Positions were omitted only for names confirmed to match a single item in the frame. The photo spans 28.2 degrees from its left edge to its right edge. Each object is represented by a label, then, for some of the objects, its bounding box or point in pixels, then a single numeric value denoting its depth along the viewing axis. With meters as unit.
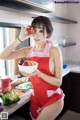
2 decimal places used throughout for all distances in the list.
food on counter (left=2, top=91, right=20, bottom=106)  1.28
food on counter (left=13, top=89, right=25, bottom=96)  1.54
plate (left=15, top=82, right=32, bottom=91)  1.67
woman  1.34
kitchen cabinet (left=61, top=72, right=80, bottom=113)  2.66
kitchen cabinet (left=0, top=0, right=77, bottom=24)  1.45
